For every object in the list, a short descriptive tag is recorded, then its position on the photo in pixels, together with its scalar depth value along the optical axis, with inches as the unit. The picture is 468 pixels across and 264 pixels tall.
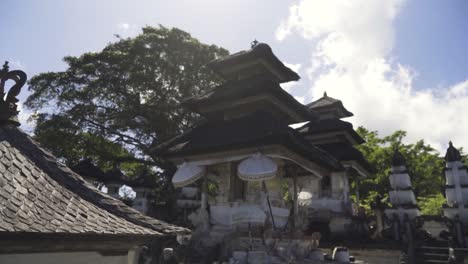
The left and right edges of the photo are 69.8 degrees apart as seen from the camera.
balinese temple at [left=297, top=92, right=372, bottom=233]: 725.9
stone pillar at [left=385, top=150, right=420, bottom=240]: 676.7
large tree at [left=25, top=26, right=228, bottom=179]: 887.1
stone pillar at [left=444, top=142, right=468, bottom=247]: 605.6
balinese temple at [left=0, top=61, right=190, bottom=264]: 156.1
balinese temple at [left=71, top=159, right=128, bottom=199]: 775.1
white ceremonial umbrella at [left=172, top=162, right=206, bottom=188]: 489.1
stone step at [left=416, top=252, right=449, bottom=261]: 499.6
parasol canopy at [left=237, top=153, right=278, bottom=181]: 418.3
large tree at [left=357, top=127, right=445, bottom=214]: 1073.5
